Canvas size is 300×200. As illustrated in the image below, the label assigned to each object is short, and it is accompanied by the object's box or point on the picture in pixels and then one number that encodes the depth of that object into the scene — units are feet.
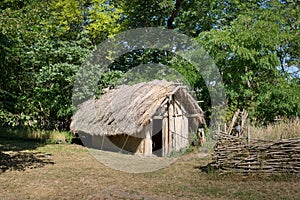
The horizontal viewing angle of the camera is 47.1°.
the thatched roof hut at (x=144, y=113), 42.68
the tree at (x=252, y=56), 44.32
